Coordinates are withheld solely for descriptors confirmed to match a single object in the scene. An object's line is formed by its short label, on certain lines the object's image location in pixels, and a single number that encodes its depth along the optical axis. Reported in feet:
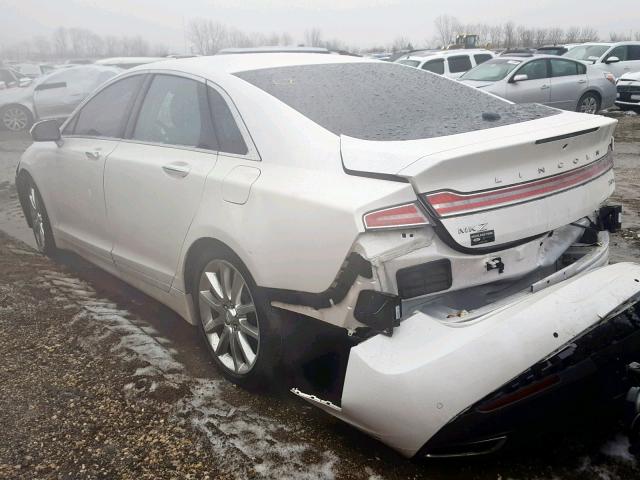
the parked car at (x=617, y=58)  53.52
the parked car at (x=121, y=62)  45.42
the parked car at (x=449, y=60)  46.96
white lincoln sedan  6.61
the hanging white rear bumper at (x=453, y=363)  6.38
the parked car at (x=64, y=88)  44.86
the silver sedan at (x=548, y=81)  37.78
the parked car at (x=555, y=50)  55.75
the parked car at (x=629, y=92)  46.14
